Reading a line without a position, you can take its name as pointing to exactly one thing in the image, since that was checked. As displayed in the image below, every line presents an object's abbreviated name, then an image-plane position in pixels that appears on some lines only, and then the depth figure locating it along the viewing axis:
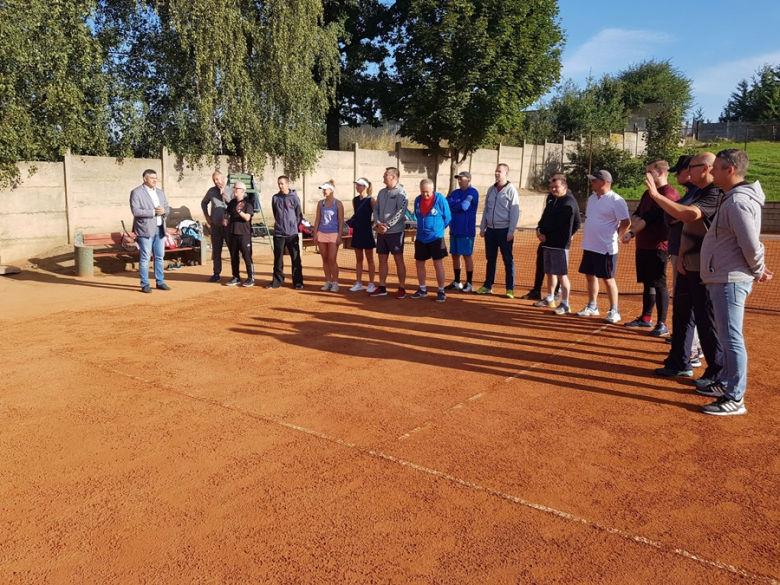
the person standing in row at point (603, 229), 8.06
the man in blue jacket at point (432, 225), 9.69
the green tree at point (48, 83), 12.93
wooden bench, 12.62
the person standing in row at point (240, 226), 11.20
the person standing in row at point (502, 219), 9.95
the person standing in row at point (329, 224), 10.66
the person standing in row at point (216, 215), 12.00
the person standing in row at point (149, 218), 10.38
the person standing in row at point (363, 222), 10.28
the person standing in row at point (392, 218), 9.84
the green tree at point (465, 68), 23.38
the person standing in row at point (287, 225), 10.98
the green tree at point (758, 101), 46.09
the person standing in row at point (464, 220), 10.39
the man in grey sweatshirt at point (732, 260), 4.89
